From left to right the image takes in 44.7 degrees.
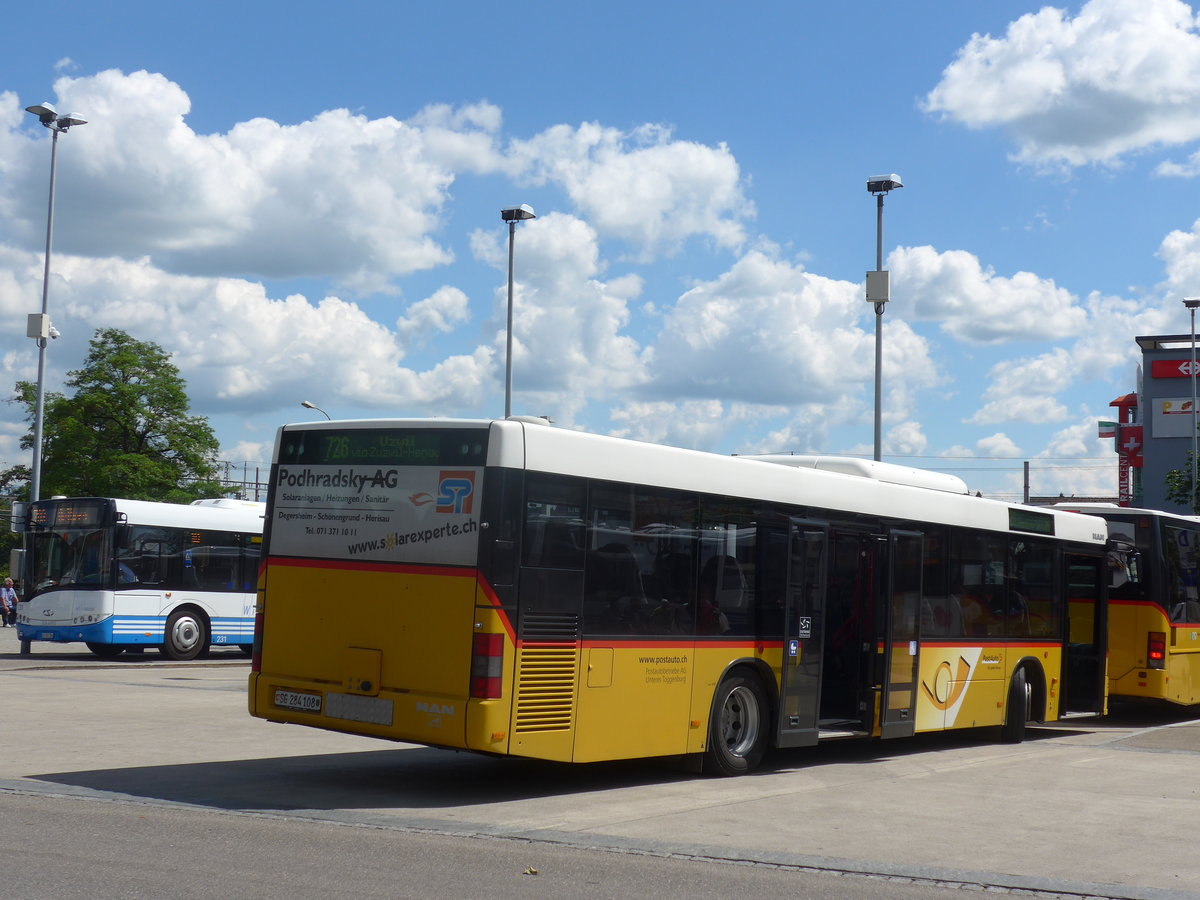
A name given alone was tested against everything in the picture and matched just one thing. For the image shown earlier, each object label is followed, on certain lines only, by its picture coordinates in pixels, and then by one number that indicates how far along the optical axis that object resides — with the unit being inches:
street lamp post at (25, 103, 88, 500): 1558.8
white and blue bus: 1085.1
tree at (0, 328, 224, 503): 2603.3
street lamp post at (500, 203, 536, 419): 1348.4
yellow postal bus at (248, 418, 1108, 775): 407.2
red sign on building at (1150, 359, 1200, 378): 3248.0
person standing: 1838.1
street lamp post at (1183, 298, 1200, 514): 2188.7
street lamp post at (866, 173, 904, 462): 1156.5
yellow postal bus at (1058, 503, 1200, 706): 768.9
